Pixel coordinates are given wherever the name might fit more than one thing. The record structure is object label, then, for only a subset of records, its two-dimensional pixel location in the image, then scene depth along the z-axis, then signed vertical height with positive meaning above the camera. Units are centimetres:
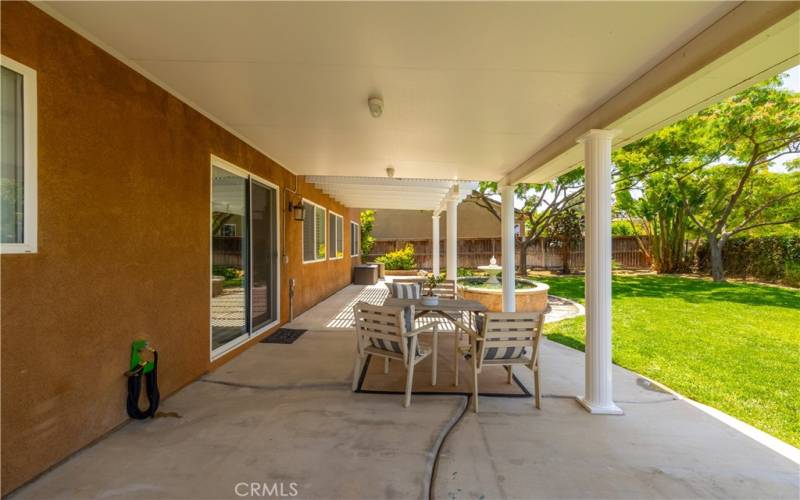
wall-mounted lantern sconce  641 +71
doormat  514 -130
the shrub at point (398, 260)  1570 -48
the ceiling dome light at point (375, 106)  313 +128
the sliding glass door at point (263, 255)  500 -8
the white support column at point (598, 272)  313 -21
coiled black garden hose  275 -113
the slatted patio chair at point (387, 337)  315 -81
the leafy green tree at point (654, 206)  1048 +162
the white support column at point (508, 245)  597 +6
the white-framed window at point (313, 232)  761 +40
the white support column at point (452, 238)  874 +28
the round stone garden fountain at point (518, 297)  728 -101
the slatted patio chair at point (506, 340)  304 -80
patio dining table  402 -66
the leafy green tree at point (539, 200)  1383 +205
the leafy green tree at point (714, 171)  918 +254
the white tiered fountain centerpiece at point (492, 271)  877 -56
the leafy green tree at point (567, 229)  1639 +90
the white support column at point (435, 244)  1156 +17
